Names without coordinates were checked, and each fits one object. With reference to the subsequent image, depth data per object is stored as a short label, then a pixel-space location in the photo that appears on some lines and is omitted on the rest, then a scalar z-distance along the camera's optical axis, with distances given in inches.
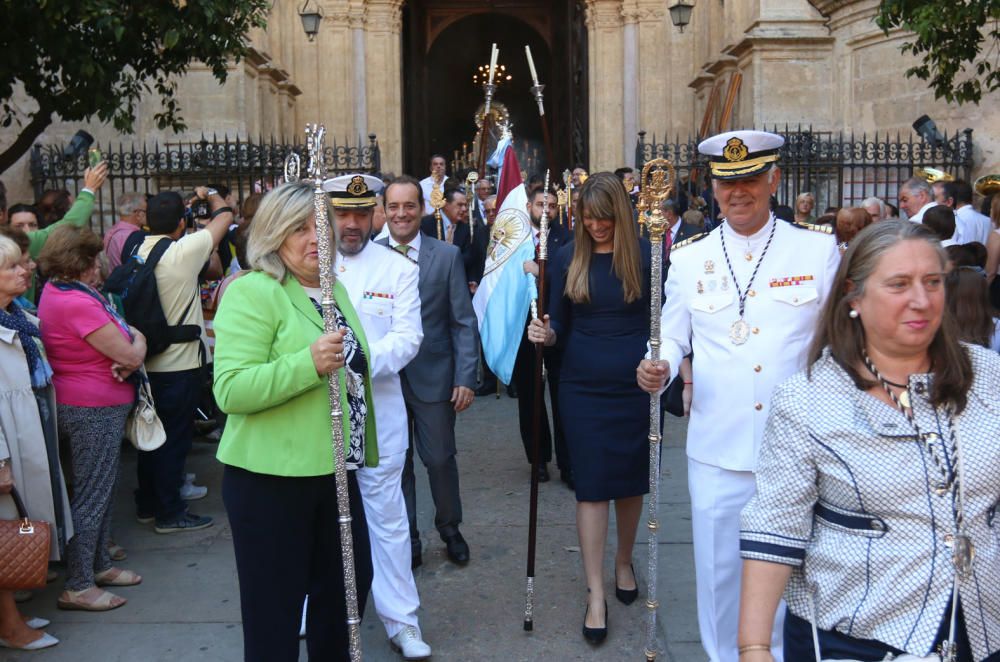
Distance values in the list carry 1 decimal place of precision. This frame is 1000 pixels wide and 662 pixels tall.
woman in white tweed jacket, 93.7
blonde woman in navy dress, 195.0
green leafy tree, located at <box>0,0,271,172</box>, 274.5
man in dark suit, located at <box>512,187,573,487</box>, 288.7
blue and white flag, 238.7
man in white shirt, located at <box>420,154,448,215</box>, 503.4
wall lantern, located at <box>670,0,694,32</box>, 687.7
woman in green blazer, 129.5
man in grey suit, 219.6
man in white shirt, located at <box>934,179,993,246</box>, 383.9
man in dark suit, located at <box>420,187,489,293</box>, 394.3
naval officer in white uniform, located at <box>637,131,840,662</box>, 146.9
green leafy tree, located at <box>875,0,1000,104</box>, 295.0
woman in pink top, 211.6
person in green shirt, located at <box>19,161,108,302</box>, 261.1
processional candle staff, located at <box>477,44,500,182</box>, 321.5
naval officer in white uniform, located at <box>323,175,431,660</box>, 182.7
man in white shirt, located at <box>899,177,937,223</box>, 383.9
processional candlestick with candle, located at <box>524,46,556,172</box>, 270.4
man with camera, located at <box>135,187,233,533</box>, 251.8
